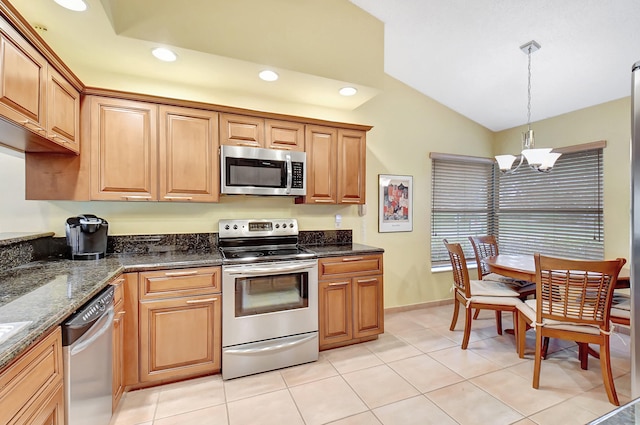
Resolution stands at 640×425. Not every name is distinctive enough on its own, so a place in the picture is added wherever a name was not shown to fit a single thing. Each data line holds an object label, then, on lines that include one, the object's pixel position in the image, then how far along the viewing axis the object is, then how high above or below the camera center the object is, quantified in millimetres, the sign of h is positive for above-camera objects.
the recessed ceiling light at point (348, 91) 2830 +1206
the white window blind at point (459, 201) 4062 +171
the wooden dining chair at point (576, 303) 1949 -646
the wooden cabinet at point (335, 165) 2951 +490
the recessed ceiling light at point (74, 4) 1675 +1207
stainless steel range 2285 -818
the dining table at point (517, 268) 2308 -496
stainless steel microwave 2568 +374
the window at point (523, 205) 3367 +104
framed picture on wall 3658 +118
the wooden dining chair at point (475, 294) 2691 -776
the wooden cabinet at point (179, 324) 2094 -842
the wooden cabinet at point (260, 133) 2611 +743
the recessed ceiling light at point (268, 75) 2510 +1210
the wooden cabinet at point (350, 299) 2676 -836
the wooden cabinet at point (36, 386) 896 -613
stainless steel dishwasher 1265 -742
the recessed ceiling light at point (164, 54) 2174 +1205
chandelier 2465 +504
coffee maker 2162 -190
